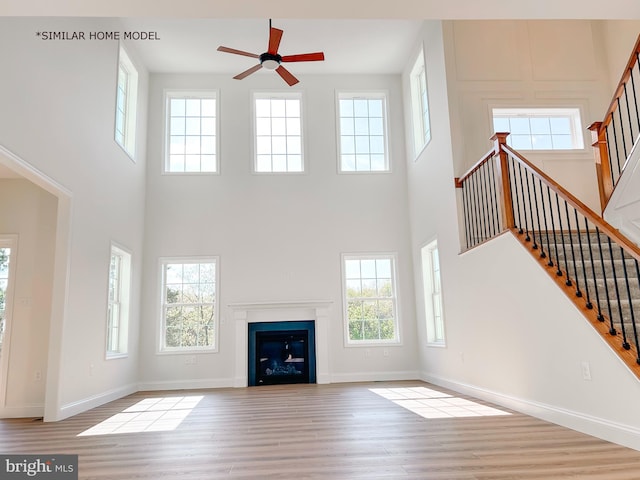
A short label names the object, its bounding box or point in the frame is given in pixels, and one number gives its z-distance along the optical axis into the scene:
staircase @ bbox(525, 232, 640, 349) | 3.65
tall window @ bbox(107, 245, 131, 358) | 6.92
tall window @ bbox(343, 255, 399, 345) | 8.31
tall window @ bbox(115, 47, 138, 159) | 7.38
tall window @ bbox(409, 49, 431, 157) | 7.93
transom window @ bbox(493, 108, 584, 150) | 6.93
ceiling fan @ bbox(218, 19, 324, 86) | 5.45
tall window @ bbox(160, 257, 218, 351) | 8.07
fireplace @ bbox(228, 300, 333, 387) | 7.98
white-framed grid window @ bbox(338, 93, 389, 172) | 8.85
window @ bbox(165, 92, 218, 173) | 8.65
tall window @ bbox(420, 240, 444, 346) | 7.46
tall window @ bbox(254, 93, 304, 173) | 8.76
